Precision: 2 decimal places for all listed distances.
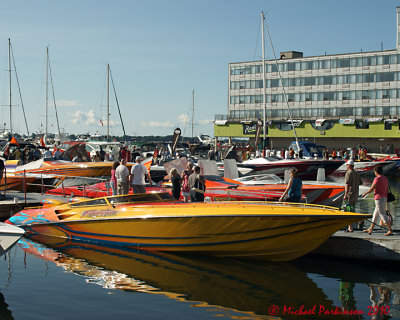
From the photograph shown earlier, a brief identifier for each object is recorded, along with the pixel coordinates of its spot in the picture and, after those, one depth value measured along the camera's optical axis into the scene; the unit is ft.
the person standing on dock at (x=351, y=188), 42.83
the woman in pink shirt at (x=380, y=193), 40.19
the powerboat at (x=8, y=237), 33.27
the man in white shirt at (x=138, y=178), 52.70
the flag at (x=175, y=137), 116.51
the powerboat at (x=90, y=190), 63.36
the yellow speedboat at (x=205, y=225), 39.24
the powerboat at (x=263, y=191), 58.90
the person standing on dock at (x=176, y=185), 51.42
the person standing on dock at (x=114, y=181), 57.06
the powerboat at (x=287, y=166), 101.04
